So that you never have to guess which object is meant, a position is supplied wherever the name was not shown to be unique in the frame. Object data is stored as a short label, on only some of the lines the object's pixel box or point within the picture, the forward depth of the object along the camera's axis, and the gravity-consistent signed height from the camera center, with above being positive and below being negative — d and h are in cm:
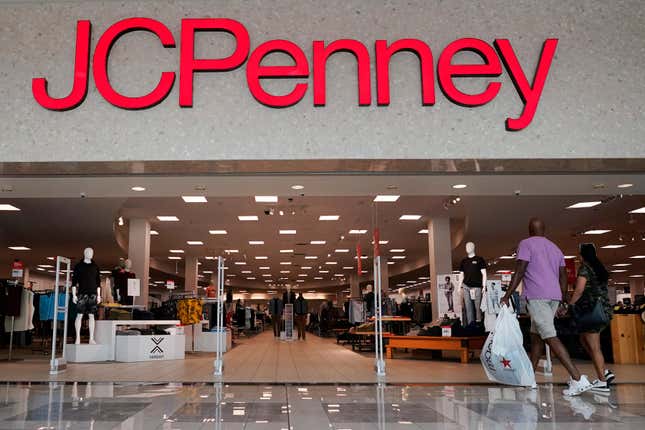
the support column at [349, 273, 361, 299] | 2911 +79
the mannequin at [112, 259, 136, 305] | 1155 +40
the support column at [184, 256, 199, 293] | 2139 +110
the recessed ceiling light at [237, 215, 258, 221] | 1319 +199
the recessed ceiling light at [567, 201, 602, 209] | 1114 +186
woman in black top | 483 -1
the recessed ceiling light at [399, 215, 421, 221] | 1348 +199
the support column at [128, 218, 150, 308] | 1355 +131
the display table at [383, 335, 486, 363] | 866 -71
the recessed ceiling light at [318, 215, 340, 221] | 1336 +199
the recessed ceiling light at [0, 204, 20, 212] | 1088 +189
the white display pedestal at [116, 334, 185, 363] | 927 -77
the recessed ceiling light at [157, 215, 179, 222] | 1314 +200
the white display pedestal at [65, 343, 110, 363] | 899 -82
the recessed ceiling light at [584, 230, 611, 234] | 1482 +174
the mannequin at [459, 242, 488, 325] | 909 +20
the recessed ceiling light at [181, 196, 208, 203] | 1078 +200
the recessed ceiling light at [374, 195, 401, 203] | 1100 +200
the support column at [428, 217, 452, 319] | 1370 +124
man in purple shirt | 456 +9
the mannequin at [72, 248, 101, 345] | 901 +25
